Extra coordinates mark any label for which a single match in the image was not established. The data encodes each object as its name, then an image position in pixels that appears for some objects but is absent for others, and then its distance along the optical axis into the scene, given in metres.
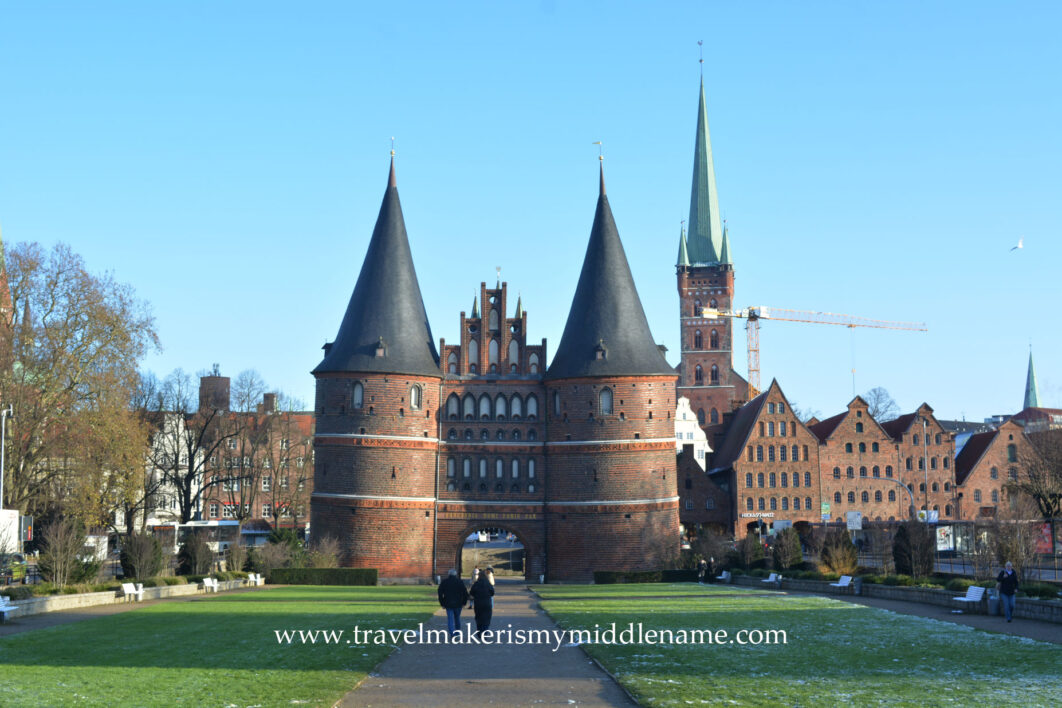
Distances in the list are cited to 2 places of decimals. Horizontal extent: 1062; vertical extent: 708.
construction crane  161.25
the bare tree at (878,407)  126.81
